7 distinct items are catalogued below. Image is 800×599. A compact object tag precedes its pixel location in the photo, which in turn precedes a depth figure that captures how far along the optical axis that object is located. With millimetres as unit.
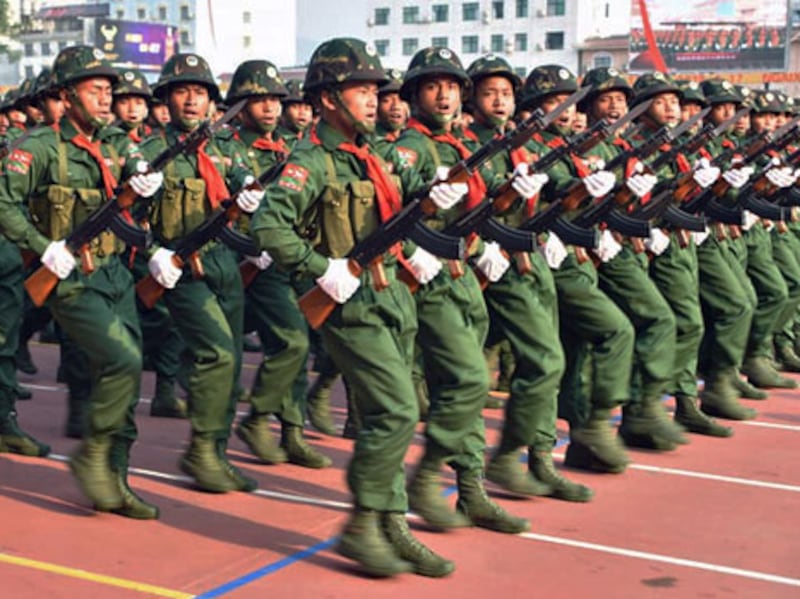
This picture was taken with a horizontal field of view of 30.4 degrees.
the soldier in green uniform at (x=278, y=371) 7855
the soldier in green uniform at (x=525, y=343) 6953
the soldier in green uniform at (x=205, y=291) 7250
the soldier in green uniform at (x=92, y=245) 6605
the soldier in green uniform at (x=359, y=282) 5770
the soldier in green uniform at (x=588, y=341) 7621
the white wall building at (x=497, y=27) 96062
